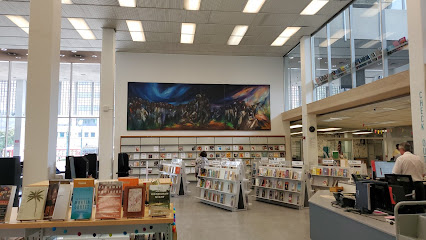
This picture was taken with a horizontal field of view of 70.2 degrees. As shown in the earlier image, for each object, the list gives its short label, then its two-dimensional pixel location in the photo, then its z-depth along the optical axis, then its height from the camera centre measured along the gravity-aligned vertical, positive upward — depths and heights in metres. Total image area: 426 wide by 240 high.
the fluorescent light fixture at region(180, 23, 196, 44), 10.96 +4.26
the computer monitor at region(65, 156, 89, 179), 6.30 -0.47
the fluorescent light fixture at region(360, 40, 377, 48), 8.15 +2.74
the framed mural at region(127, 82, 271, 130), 13.74 +1.73
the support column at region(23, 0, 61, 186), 5.01 +0.82
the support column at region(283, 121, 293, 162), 14.35 +0.17
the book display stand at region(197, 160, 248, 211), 8.02 -1.18
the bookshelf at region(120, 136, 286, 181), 13.39 -0.21
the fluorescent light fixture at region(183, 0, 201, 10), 9.07 +4.24
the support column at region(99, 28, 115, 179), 10.09 +0.90
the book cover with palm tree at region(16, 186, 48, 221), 2.79 -0.55
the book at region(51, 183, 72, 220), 2.82 -0.55
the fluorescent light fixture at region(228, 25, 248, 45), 11.24 +4.27
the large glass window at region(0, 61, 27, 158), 14.73 +1.66
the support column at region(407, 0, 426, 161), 5.65 +1.41
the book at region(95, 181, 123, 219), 2.88 -0.54
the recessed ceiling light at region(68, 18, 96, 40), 10.30 +4.18
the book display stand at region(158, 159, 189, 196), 10.25 -1.11
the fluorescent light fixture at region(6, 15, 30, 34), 9.86 +4.11
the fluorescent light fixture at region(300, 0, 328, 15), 9.24 +4.29
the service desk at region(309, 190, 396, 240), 3.27 -0.99
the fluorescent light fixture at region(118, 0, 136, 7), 9.00 +4.22
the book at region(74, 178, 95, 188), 2.96 -0.38
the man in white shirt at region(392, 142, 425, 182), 5.52 -0.41
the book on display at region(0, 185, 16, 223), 2.80 -0.54
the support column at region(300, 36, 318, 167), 11.47 +1.51
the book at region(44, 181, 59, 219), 2.86 -0.53
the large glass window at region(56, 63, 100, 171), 14.84 +1.46
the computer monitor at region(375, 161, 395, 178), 6.92 -0.57
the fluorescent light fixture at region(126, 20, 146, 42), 10.72 +4.26
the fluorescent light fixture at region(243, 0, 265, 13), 9.11 +4.26
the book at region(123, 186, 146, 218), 2.93 -0.57
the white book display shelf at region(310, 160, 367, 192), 8.20 -0.83
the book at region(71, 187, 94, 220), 2.86 -0.56
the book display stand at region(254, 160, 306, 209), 8.26 -1.20
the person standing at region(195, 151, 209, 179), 10.30 -0.61
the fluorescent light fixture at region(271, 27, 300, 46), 11.44 +4.30
